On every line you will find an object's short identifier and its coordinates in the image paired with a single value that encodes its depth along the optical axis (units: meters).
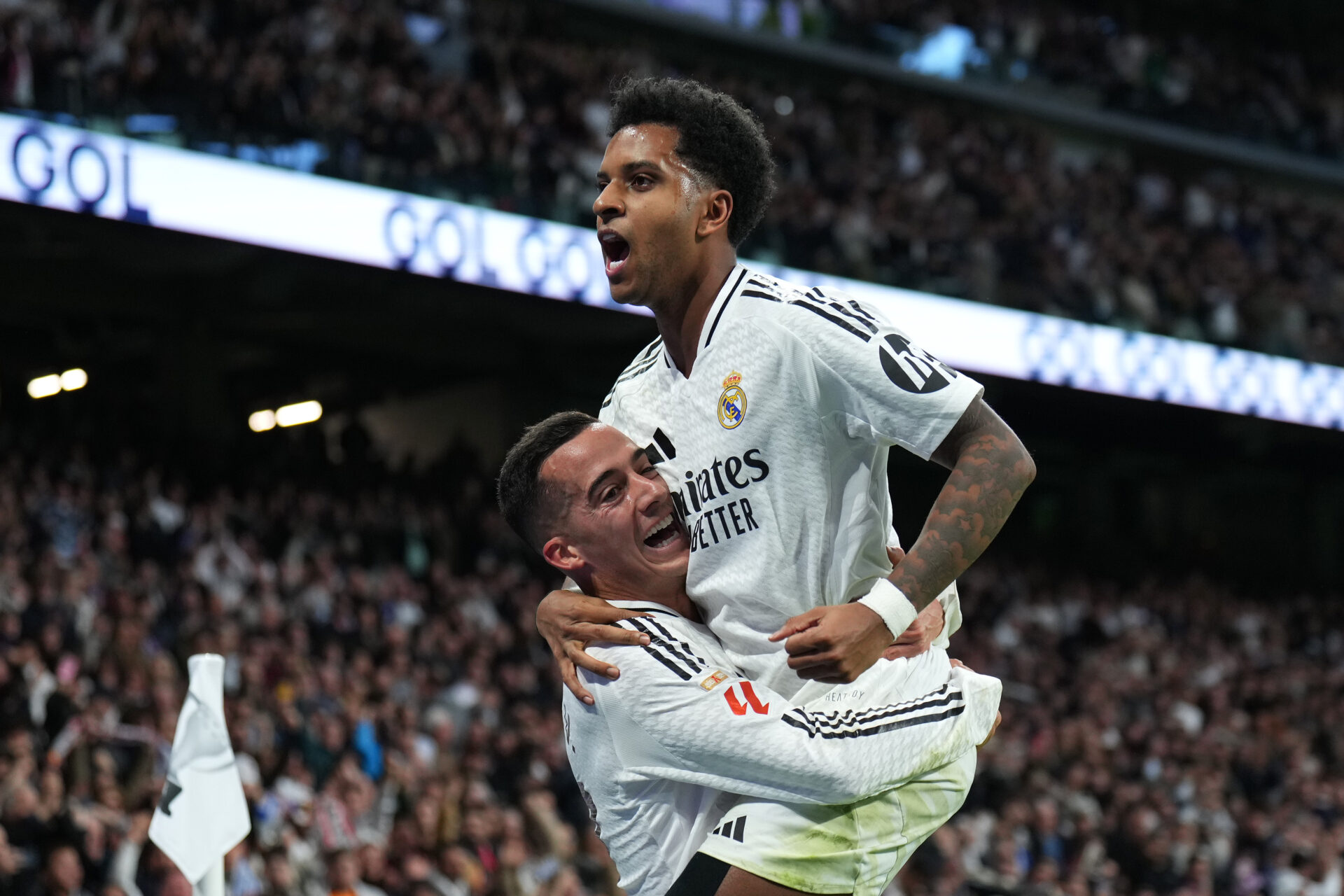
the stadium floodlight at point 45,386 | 15.91
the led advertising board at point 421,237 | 12.29
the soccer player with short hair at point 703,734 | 2.96
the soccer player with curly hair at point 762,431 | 2.92
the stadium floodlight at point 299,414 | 19.13
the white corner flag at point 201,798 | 4.79
